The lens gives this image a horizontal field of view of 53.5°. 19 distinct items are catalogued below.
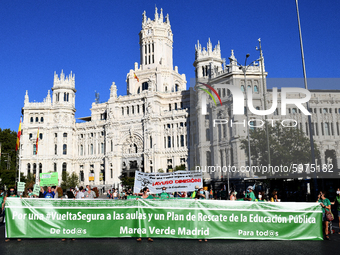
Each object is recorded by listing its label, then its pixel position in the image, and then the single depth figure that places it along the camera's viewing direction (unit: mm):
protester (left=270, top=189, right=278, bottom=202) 15319
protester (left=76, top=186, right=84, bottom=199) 16828
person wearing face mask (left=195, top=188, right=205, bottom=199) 13440
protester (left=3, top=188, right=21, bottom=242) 16769
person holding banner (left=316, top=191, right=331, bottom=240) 12634
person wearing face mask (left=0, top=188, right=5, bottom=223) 15602
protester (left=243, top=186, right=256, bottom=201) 14492
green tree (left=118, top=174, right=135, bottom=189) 63031
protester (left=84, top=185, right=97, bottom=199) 17750
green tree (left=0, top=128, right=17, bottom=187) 75438
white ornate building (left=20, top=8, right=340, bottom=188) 63594
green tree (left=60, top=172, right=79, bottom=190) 69125
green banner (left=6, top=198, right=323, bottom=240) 11602
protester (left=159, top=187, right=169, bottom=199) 15473
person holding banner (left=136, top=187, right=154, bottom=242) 13058
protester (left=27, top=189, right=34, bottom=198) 17850
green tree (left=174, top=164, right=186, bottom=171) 59125
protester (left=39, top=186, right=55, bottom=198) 15325
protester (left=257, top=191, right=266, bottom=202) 16264
